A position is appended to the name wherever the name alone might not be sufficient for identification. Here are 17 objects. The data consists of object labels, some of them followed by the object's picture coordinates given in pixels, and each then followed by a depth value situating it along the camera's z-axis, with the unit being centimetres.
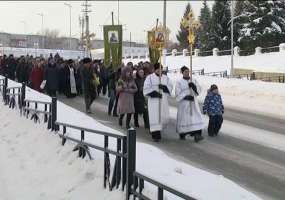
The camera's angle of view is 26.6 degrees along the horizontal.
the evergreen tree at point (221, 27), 6512
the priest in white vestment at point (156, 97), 1420
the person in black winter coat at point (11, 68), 3297
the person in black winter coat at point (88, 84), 1944
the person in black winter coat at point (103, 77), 2486
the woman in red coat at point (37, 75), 2505
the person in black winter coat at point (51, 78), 2345
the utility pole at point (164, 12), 3278
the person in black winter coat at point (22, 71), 2917
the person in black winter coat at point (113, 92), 1864
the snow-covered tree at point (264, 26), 5838
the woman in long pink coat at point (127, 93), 1561
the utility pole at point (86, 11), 7626
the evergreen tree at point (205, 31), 6681
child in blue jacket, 1472
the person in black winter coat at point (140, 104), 1598
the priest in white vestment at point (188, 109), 1414
